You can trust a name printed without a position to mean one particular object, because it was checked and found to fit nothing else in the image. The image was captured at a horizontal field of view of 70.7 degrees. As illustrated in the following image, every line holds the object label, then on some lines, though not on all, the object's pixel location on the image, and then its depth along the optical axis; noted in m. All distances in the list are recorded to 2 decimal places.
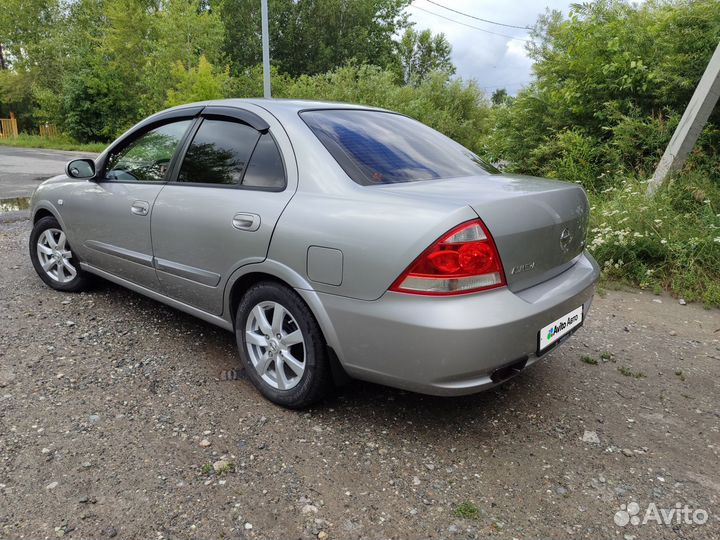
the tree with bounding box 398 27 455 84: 41.53
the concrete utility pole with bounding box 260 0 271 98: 12.98
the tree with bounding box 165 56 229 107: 15.46
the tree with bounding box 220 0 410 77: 35.62
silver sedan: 2.12
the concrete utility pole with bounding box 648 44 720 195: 5.36
